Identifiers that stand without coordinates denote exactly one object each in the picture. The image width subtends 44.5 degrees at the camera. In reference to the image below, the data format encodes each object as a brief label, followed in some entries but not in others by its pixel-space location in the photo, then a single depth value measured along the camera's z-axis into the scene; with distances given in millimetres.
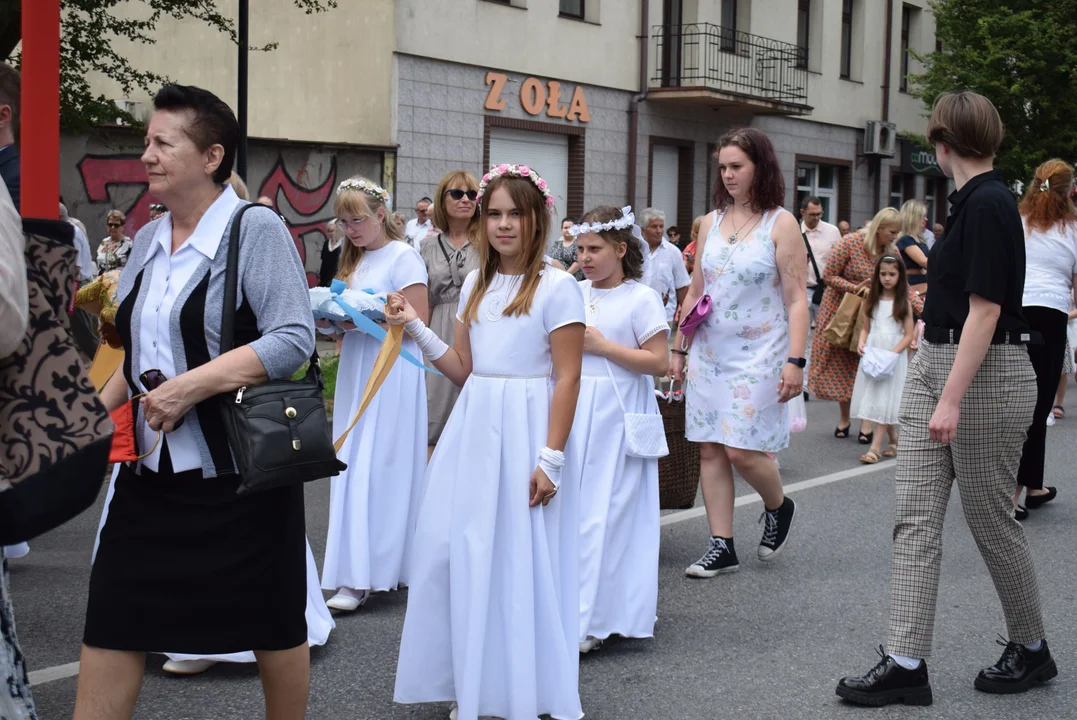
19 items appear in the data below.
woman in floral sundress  5988
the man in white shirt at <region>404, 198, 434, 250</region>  15656
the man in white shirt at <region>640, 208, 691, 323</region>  11039
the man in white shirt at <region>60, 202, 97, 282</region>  8177
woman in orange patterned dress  10945
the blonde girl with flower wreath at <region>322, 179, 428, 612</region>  5680
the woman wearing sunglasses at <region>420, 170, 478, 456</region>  6551
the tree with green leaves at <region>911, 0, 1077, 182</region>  26516
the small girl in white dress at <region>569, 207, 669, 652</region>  5129
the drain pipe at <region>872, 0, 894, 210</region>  31906
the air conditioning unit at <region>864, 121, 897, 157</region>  30938
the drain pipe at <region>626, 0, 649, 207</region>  24000
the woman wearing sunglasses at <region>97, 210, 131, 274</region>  16141
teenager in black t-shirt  4293
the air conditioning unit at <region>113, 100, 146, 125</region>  20250
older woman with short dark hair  3183
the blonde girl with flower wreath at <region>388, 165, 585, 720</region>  4016
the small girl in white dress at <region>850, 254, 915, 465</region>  10047
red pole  3338
